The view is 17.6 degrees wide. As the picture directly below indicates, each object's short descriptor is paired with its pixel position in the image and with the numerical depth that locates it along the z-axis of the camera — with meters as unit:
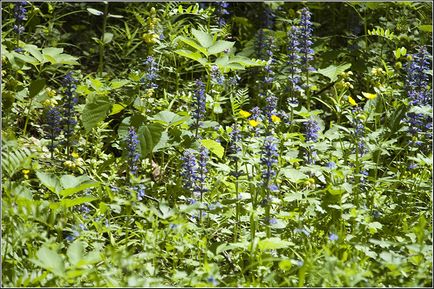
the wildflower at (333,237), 5.70
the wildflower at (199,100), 7.23
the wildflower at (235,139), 6.80
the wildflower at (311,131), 7.34
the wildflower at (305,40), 7.95
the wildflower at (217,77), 7.96
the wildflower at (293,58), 8.11
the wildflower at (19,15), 8.25
